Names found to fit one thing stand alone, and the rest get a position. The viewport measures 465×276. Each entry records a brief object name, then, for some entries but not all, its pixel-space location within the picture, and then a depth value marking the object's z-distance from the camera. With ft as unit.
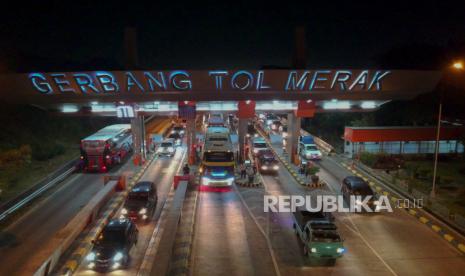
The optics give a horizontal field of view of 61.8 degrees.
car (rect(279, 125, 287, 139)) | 158.30
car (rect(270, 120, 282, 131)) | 180.68
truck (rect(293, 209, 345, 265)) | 49.75
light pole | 58.77
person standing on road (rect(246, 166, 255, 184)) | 90.63
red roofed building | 112.57
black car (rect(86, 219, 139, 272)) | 48.55
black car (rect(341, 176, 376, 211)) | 70.74
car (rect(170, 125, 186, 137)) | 153.51
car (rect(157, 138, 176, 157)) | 122.42
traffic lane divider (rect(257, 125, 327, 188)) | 88.33
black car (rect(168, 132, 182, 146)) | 140.15
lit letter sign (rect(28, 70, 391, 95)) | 75.51
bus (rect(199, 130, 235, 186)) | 85.97
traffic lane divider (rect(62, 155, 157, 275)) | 48.88
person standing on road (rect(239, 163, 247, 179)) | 95.08
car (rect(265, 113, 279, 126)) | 193.05
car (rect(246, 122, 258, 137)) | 166.52
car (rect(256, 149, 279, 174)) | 98.99
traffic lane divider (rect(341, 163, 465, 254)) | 56.59
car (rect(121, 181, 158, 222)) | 64.95
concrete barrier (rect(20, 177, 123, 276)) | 47.62
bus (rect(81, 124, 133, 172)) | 99.09
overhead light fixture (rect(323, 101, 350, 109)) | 99.70
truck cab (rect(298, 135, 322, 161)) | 115.85
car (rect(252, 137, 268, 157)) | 113.21
